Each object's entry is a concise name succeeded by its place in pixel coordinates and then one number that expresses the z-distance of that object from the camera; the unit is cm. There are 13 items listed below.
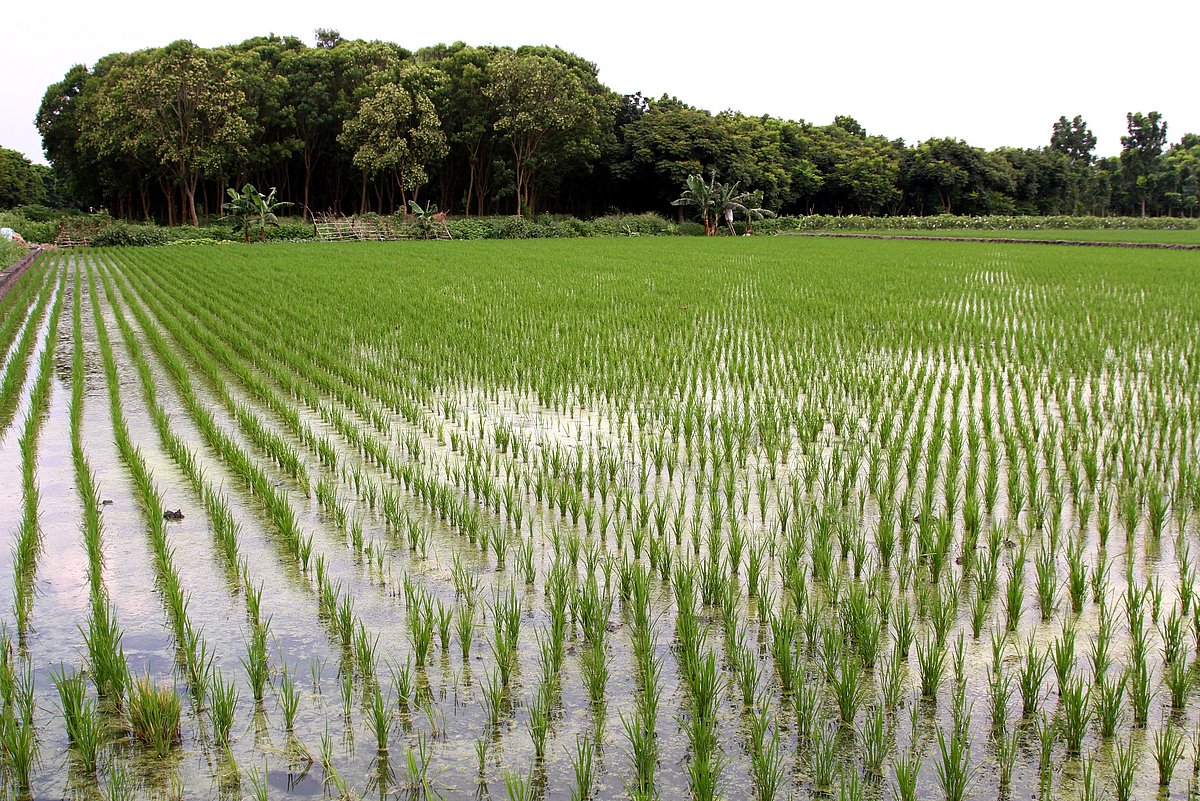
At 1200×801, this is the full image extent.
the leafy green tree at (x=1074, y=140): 7869
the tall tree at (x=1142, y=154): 6256
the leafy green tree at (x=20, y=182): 6057
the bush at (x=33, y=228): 3454
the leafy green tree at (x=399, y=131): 3888
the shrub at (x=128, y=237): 3422
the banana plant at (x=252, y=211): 3278
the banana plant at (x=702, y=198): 3938
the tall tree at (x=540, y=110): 4159
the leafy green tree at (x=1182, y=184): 6016
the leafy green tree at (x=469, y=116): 4341
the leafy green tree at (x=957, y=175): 5472
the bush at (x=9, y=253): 2105
